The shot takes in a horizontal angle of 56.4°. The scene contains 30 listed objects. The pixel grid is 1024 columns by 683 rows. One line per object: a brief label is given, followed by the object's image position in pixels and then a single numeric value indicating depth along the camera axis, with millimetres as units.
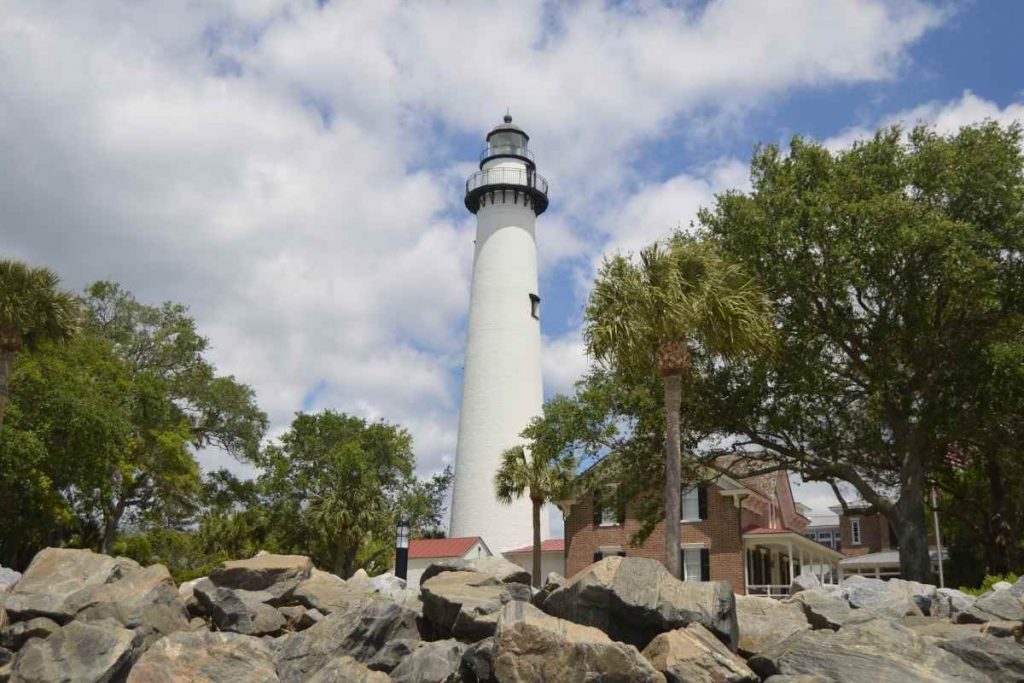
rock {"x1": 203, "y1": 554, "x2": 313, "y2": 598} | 19281
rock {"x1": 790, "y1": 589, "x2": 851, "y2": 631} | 15373
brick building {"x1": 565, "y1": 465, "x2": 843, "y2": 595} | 35812
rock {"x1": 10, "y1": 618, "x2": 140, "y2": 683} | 14750
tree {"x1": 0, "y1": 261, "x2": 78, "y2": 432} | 25297
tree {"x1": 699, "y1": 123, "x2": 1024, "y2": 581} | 23344
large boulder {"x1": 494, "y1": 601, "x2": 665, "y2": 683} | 12328
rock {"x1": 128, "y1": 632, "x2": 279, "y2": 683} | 13836
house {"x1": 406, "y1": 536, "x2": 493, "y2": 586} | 36656
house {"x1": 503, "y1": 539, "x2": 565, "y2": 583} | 40438
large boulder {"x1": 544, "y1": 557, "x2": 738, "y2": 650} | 13875
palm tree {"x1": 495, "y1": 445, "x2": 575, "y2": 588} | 31953
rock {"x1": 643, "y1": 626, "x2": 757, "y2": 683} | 12625
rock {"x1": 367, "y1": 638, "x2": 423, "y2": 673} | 15586
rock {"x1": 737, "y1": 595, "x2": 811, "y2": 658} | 14898
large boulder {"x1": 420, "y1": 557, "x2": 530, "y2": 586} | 18500
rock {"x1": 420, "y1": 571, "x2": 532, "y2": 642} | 15953
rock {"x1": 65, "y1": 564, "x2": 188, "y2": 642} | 17188
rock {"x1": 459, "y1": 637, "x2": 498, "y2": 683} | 13633
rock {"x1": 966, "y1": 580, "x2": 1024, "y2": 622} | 15711
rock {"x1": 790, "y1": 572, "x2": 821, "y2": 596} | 20469
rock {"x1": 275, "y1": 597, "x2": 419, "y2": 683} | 15281
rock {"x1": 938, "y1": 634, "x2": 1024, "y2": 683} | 13086
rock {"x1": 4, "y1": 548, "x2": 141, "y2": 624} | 17469
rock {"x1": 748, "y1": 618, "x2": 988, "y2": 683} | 12375
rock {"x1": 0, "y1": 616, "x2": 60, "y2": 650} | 16859
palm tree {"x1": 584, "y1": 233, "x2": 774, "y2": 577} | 19984
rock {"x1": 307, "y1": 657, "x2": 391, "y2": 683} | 14461
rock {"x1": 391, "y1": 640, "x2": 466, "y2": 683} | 14766
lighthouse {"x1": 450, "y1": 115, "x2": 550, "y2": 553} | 38656
